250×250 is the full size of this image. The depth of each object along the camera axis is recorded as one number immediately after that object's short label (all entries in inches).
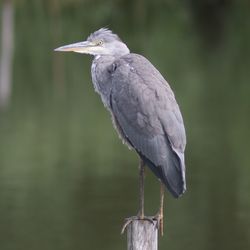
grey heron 462.0
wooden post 436.5
